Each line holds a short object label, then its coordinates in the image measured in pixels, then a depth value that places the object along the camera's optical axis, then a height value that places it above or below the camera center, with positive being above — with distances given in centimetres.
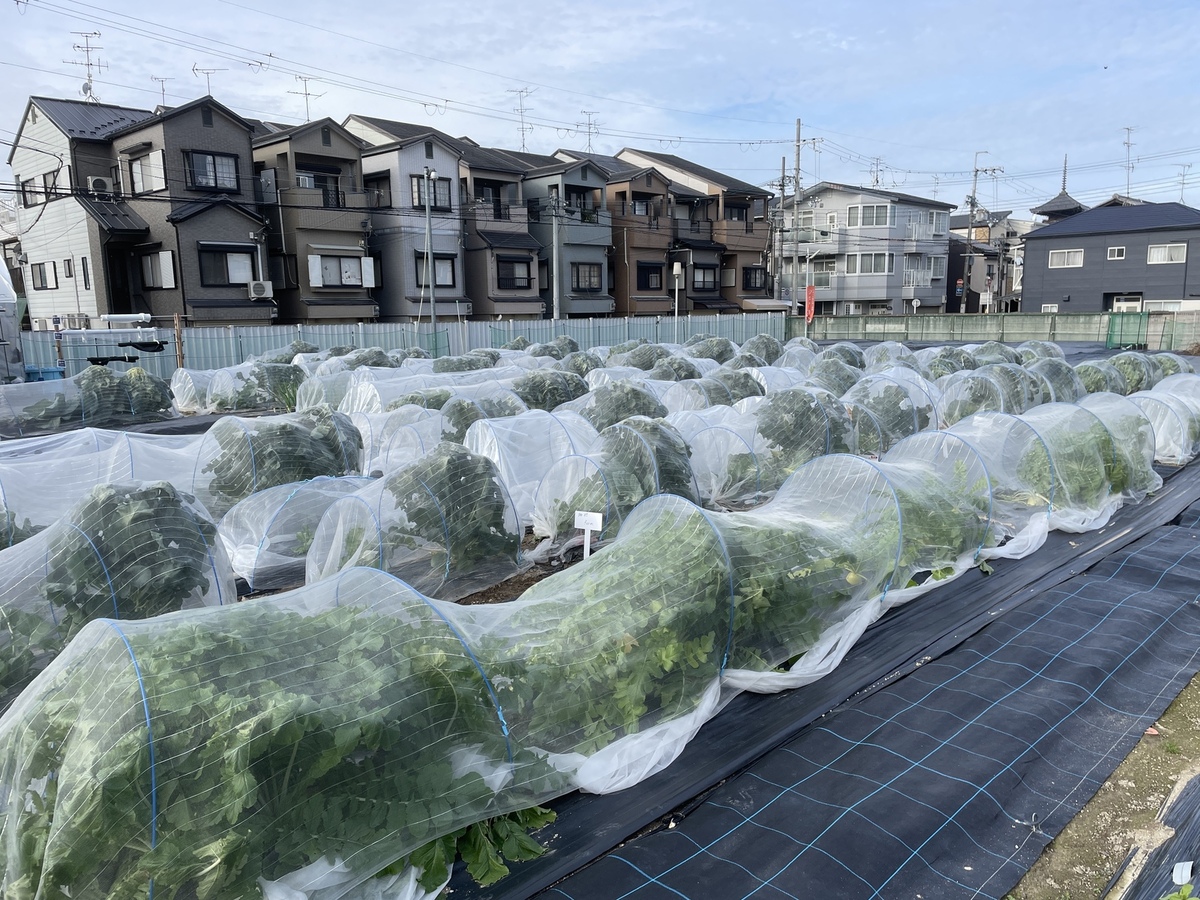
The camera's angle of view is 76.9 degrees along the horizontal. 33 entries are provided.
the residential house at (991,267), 5278 +389
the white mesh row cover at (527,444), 968 -149
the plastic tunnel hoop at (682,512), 530 -144
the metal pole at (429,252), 2595 +287
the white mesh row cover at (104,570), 538 -181
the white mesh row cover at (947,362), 1759 -97
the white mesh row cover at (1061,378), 1533 -119
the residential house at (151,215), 2672 +440
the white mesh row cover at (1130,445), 1009 -174
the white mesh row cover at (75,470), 772 -150
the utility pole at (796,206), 3691 +579
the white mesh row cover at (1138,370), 1686 -115
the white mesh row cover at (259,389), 1888 -132
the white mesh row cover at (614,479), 844 -171
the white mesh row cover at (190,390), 1954 -135
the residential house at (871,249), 4634 +463
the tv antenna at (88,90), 3078 +1016
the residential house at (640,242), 3816 +445
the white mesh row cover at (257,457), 954 -156
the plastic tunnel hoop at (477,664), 401 -174
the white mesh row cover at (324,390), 1552 -113
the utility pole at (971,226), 4788 +599
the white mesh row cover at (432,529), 720 -192
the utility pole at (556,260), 3366 +314
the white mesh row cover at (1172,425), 1224 -175
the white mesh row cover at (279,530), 802 -208
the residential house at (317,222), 2925 +439
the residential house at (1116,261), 3481 +279
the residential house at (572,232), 3578 +470
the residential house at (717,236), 4156 +504
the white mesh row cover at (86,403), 1630 -142
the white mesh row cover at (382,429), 1151 -147
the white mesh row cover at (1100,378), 1585 -124
